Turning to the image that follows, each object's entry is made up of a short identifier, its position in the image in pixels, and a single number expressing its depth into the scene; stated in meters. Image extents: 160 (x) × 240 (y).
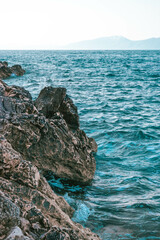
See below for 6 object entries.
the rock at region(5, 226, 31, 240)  3.14
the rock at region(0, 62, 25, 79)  33.25
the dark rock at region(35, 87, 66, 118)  8.91
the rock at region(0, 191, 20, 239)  3.29
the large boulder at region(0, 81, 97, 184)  6.24
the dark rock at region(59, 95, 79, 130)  9.26
